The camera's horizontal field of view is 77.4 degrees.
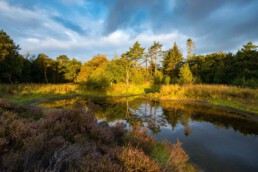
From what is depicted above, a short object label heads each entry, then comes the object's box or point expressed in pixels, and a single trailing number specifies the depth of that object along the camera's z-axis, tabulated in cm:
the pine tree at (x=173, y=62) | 4672
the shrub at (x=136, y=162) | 282
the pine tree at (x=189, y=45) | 5575
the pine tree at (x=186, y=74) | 3070
